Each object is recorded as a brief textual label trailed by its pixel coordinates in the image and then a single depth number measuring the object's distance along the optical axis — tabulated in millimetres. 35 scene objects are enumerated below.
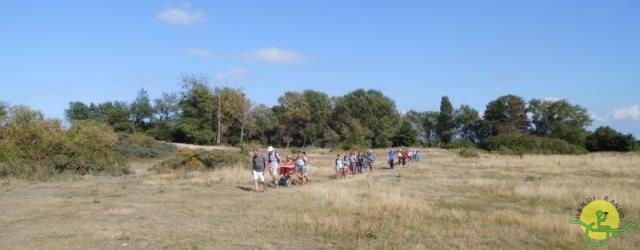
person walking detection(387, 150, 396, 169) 38750
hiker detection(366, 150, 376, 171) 37062
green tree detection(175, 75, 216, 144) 86750
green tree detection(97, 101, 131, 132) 93062
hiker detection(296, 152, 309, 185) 25641
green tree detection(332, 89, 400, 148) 94750
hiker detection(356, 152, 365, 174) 35562
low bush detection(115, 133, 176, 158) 51219
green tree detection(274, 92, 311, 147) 95975
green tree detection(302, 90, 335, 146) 97312
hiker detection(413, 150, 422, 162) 48375
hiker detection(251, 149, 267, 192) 21906
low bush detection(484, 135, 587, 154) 71000
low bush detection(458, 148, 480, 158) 57769
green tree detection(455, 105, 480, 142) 104688
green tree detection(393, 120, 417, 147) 94375
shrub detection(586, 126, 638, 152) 79812
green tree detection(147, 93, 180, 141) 91500
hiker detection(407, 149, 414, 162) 46206
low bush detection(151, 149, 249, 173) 36469
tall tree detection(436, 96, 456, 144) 105688
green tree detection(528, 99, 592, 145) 95500
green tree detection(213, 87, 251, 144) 87938
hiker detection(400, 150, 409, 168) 41194
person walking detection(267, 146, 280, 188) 23891
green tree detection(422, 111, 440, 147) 115000
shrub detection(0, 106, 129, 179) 33094
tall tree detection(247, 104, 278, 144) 93375
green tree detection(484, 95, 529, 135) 96562
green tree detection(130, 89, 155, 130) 97138
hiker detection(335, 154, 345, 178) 30923
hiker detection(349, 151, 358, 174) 34781
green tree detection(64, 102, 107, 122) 94750
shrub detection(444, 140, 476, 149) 78250
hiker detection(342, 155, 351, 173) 31938
